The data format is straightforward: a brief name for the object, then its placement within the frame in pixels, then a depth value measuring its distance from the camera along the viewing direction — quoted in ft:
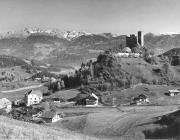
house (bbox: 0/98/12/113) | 428.23
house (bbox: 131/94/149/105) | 428.93
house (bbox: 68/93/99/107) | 446.60
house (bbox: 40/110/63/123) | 332.60
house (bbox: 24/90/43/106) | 510.91
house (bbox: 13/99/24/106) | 507.55
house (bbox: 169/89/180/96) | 474.08
